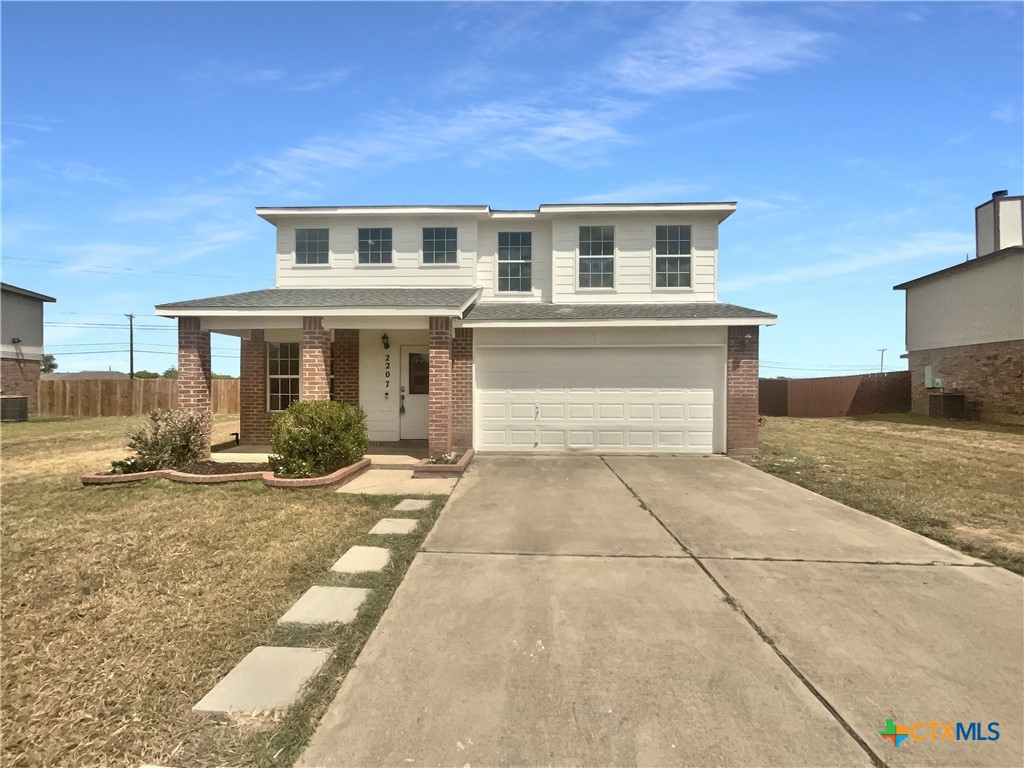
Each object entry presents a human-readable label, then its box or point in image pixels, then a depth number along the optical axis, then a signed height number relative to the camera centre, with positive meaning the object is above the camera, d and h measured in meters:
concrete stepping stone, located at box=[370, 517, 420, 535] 5.80 -1.65
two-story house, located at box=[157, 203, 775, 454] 10.36 +1.26
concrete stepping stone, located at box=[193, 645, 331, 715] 2.72 -1.70
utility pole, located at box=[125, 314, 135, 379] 44.03 +3.67
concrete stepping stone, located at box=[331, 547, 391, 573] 4.64 -1.67
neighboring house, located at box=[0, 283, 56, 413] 22.28 +2.17
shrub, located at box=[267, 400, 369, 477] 8.41 -0.91
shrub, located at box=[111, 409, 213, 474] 8.62 -0.98
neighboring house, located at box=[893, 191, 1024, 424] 17.56 +2.38
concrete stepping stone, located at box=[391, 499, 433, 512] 6.80 -1.63
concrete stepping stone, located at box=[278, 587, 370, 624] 3.68 -1.69
